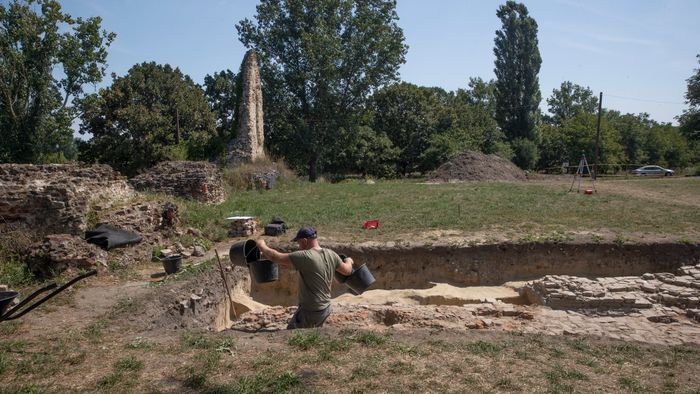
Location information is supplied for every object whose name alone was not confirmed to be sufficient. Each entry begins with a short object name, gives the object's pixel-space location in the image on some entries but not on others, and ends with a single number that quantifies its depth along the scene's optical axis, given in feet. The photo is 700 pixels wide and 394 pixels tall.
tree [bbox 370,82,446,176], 132.05
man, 18.79
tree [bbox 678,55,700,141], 128.37
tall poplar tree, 143.13
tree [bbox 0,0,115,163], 74.90
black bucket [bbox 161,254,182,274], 28.71
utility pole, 93.72
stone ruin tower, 83.30
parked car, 123.13
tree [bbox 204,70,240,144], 129.80
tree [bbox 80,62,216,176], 88.22
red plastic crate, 39.73
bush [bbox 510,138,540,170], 138.21
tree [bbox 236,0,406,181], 99.30
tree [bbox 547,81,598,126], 227.61
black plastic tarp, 30.12
